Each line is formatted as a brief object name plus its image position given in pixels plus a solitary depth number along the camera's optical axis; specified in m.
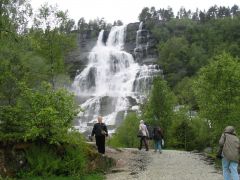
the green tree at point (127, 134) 45.72
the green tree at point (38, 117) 17.00
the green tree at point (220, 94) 24.09
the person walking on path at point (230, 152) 12.67
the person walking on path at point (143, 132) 27.86
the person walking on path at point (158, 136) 26.47
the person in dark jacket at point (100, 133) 19.97
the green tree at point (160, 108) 42.69
